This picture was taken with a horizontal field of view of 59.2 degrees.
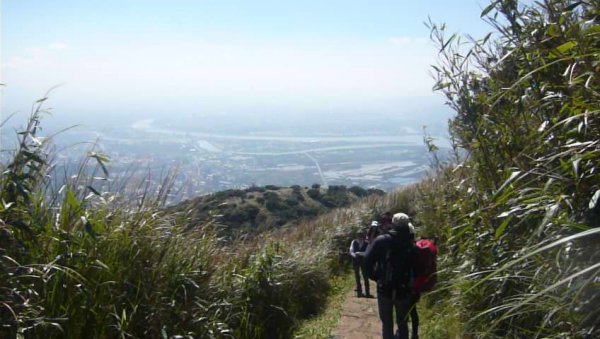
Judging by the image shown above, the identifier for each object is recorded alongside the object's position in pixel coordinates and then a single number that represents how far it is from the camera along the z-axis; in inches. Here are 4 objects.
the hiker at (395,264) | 211.8
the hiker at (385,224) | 370.6
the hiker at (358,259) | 378.9
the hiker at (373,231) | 381.7
